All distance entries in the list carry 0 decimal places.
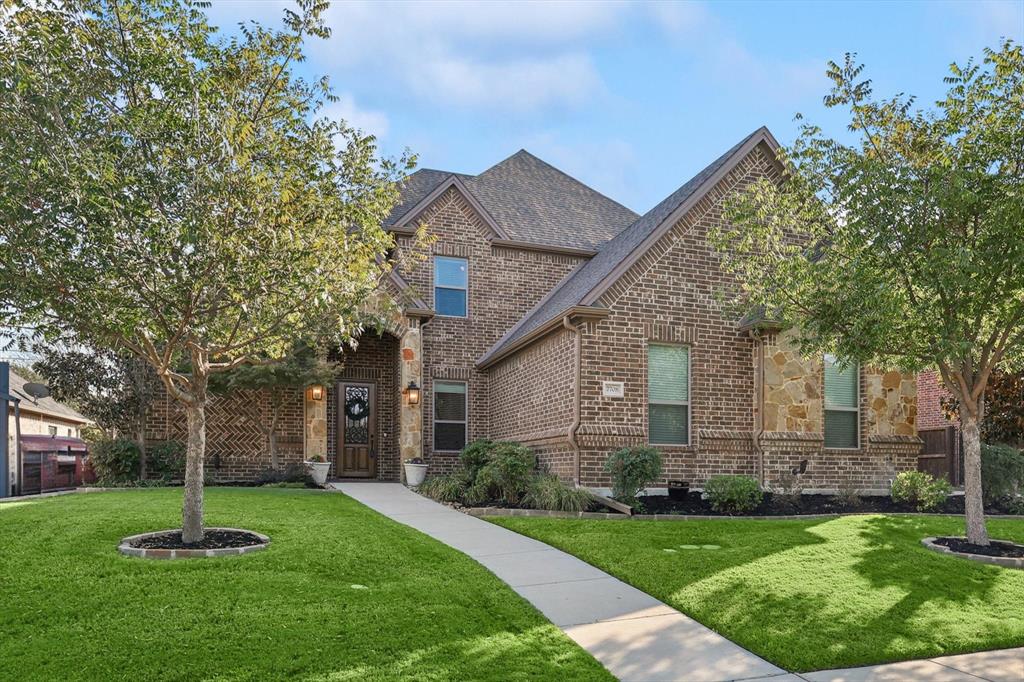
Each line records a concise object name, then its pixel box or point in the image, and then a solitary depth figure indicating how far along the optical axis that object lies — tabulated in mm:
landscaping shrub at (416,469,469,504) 15146
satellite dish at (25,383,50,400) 18422
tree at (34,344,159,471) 17547
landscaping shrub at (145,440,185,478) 17922
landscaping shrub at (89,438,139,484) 17391
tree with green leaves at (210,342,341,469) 17656
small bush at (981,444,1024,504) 14125
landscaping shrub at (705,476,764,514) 13398
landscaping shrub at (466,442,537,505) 14156
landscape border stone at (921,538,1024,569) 9531
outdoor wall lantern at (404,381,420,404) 18953
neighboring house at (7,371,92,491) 22077
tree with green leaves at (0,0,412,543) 7535
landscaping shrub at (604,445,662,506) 13203
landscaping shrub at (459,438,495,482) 16422
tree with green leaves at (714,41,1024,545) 9648
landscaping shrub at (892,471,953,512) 13906
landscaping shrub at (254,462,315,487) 18344
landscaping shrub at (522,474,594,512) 12875
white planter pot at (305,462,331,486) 17953
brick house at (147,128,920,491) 15047
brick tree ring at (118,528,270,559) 8367
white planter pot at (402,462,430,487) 18047
